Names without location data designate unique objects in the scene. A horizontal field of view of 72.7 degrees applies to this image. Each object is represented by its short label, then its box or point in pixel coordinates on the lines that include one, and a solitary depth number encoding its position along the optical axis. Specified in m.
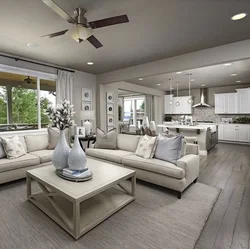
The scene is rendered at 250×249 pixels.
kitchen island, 5.25
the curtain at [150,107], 8.92
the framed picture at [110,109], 6.09
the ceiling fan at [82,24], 1.95
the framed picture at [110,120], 6.12
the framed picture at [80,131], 4.68
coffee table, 1.83
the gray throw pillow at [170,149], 2.84
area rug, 1.67
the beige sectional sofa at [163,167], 2.58
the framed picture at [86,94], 5.46
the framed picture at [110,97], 6.08
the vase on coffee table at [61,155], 2.37
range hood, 8.16
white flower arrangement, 2.40
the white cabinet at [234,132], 6.93
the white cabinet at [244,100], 6.98
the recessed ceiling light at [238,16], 2.34
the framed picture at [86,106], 5.47
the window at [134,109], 9.34
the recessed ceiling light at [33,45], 3.29
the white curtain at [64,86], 4.71
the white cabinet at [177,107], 8.59
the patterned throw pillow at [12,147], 3.20
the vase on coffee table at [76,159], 2.22
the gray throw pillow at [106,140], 3.98
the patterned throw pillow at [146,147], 3.09
